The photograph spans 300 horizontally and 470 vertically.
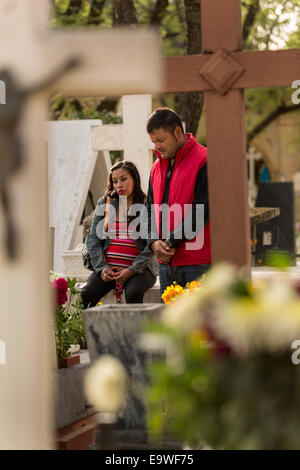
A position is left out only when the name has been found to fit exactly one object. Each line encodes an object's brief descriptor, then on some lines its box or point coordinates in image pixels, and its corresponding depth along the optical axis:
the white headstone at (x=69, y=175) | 19.33
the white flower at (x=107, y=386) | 3.70
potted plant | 7.08
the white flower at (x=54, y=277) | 7.91
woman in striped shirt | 10.40
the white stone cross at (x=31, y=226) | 3.77
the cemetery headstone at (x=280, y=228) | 22.47
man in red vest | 8.43
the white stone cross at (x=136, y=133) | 14.37
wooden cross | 6.48
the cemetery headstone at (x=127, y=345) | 5.53
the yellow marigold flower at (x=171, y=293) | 7.83
